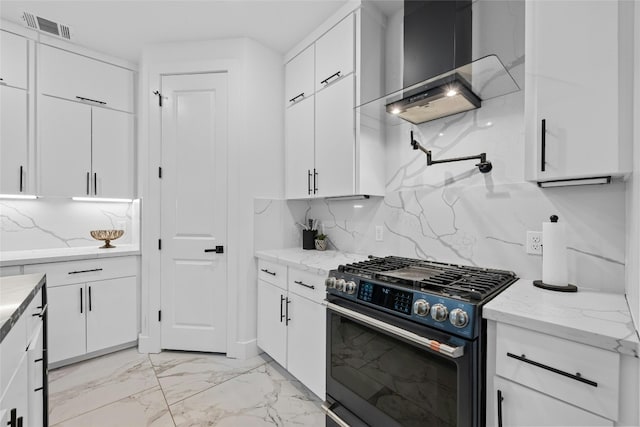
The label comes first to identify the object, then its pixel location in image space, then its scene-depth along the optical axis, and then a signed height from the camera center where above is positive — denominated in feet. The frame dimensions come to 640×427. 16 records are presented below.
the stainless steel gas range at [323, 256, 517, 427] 3.64 -1.85
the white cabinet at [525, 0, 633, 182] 3.57 +1.55
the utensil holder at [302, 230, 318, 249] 8.88 -0.81
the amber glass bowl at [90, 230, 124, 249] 9.02 -0.77
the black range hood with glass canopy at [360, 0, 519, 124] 4.84 +2.54
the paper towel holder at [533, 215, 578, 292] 4.33 -1.07
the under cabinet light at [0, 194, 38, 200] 8.15 +0.35
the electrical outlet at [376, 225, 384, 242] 7.45 -0.53
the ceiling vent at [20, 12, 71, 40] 7.61 +4.78
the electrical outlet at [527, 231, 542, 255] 5.04 -0.49
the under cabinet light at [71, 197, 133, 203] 9.58 +0.33
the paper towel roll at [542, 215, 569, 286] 4.39 -0.58
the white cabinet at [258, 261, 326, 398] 6.14 -2.59
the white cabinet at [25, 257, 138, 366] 7.73 -2.62
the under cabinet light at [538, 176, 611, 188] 4.25 +0.46
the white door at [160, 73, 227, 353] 8.61 +0.04
